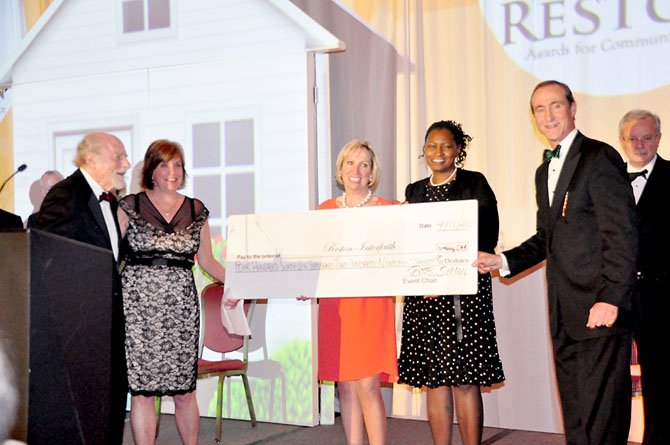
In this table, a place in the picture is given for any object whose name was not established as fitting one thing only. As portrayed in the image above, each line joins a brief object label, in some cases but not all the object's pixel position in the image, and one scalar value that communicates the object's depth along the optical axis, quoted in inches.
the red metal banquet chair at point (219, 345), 207.2
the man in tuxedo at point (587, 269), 109.1
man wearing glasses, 146.3
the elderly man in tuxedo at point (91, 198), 135.6
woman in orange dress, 153.2
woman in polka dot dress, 154.6
